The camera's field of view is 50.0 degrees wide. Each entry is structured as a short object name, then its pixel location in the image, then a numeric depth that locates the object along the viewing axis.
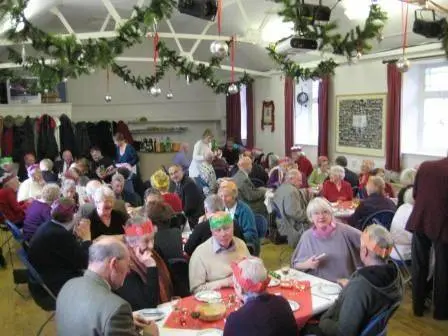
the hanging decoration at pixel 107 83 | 13.32
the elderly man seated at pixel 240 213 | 4.69
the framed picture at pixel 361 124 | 8.84
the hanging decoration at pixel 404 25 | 6.62
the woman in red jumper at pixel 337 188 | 6.88
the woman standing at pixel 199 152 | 8.86
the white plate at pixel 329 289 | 3.32
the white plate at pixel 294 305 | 3.07
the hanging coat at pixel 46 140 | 11.59
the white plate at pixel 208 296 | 3.27
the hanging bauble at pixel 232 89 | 8.82
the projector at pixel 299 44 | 5.68
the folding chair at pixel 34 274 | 3.90
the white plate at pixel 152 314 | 3.00
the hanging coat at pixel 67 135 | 12.12
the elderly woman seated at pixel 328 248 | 3.85
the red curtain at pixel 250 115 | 13.21
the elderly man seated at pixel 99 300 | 2.19
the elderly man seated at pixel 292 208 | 5.77
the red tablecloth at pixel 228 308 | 2.91
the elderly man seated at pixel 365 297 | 2.71
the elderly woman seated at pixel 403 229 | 5.06
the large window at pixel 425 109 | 8.00
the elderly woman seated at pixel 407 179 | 5.62
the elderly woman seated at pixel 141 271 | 3.21
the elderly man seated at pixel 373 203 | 5.48
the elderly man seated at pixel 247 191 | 6.50
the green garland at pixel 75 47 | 4.66
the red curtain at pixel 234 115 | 13.76
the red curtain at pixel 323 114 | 10.00
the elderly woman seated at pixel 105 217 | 4.76
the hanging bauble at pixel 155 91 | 9.06
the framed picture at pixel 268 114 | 12.36
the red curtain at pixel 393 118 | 8.30
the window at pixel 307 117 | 11.09
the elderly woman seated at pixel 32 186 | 7.23
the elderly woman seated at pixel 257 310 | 2.40
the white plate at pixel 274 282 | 3.50
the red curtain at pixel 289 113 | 11.34
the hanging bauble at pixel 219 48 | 5.53
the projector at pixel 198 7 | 4.94
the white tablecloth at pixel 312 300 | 2.83
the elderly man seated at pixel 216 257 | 3.58
